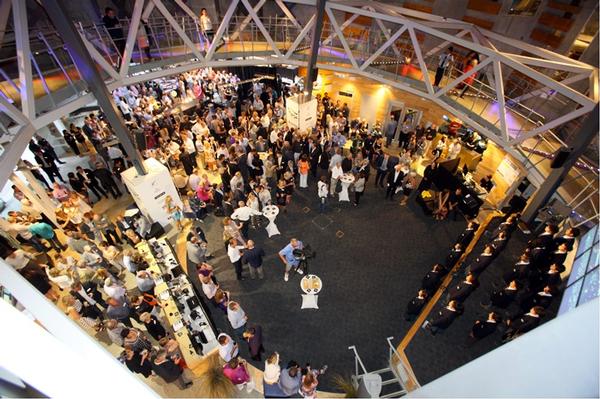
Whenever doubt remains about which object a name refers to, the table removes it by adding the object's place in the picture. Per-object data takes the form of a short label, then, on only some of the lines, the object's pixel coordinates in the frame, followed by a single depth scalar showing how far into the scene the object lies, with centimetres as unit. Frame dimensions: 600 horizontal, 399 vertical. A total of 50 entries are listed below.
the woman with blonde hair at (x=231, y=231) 831
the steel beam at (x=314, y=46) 1030
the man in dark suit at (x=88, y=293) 723
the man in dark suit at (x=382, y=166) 1110
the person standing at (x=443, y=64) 1027
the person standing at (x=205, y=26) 1077
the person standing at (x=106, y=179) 1020
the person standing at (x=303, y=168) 1086
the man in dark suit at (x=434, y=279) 772
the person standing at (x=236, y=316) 677
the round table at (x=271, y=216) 970
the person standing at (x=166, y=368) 591
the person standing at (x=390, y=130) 1388
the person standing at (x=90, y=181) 1013
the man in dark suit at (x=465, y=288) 725
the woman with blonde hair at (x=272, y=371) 595
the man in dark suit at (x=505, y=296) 734
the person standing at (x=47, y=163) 1055
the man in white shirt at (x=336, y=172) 1062
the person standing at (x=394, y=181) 1065
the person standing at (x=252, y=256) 793
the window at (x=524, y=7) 1123
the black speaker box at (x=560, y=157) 772
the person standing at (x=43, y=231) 848
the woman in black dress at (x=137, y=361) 593
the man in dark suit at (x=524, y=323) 654
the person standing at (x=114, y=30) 916
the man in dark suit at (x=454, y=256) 839
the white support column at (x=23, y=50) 592
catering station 696
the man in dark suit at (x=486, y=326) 681
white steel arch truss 738
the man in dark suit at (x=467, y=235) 854
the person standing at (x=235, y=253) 808
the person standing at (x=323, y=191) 1016
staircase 581
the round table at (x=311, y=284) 827
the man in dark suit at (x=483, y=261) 786
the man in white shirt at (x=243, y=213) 905
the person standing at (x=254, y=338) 660
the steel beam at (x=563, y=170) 749
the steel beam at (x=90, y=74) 645
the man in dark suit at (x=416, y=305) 740
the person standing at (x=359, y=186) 1019
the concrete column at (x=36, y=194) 850
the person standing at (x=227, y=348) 622
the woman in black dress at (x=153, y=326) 645
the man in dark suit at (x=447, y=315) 693
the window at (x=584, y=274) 632
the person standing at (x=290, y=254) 827
